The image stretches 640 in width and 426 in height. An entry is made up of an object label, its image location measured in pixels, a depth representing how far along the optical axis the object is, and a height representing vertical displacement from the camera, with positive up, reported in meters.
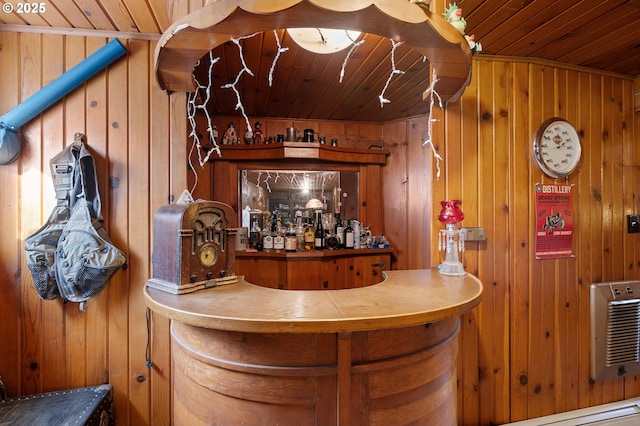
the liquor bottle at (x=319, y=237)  2.66 -0.20
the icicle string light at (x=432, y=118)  1.46 +0.51
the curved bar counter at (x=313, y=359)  0.90 -0.46
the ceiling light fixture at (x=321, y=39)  1.08 +0.64
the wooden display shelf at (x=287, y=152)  2.58 +0.55
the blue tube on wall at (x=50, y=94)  1.44 +0.60
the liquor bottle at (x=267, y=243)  2.58 -0.24
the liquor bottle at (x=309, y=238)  2.69 -0.21
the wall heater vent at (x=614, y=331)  1.91 -0.75
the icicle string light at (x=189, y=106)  1.61 +0.60
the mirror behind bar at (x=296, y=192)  2.77 +0.21
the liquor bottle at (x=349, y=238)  2.70 -0.22
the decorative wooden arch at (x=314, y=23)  0.93 +0.64
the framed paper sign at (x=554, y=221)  1.83 -0.05
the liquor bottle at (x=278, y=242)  2.56 -0.23
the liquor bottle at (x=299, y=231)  2.69 -0.15
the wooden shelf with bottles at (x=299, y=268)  2.47 -0.45
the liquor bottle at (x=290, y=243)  2.54 -0.24
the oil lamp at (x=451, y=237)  1.41 -0.11
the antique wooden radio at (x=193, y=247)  1.11 -0.12
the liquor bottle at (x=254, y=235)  2.67 -0.18
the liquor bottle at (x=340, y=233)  2.73 -0.17
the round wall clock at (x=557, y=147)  1.81 +0.40
